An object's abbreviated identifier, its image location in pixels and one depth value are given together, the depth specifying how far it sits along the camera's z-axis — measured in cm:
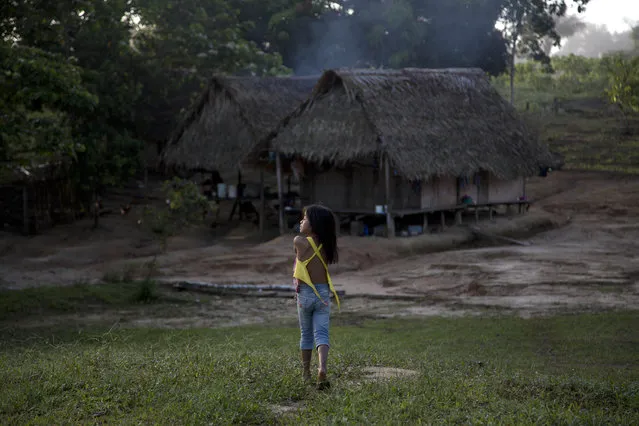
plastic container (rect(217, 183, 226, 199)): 2461
